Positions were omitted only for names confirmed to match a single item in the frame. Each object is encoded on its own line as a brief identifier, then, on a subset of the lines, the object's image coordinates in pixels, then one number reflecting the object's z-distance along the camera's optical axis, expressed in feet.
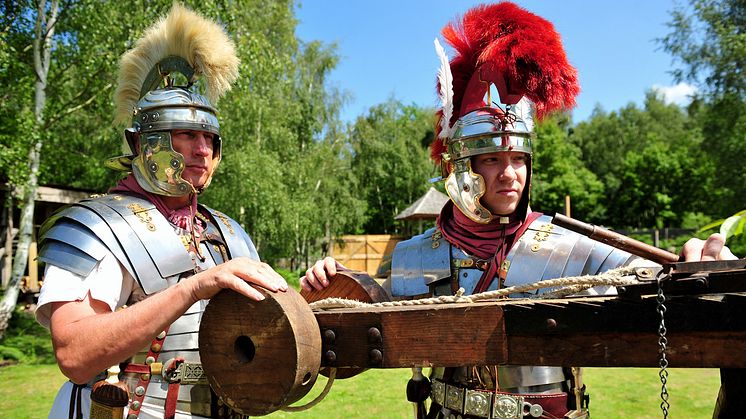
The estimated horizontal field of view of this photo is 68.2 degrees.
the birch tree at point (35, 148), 29.68
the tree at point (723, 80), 58.70
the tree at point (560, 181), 121.29
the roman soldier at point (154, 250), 5.97
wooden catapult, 4.05
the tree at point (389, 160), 110.01
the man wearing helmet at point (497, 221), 7.22
